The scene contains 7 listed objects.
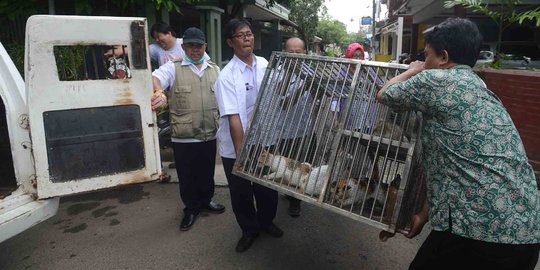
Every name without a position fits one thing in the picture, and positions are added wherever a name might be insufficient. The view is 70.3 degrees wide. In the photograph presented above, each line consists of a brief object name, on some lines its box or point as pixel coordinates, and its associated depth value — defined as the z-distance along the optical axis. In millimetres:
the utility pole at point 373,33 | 27970
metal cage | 1852
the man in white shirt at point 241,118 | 2535
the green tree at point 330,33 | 40938
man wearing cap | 3047
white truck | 2047
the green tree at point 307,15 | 21484
